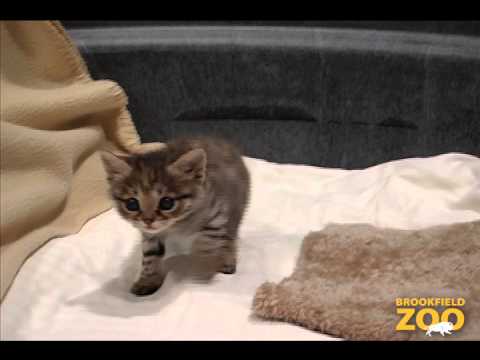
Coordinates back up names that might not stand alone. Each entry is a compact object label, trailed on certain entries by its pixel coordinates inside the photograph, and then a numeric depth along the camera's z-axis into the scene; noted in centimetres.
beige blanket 44
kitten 40
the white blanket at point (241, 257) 39
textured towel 37
